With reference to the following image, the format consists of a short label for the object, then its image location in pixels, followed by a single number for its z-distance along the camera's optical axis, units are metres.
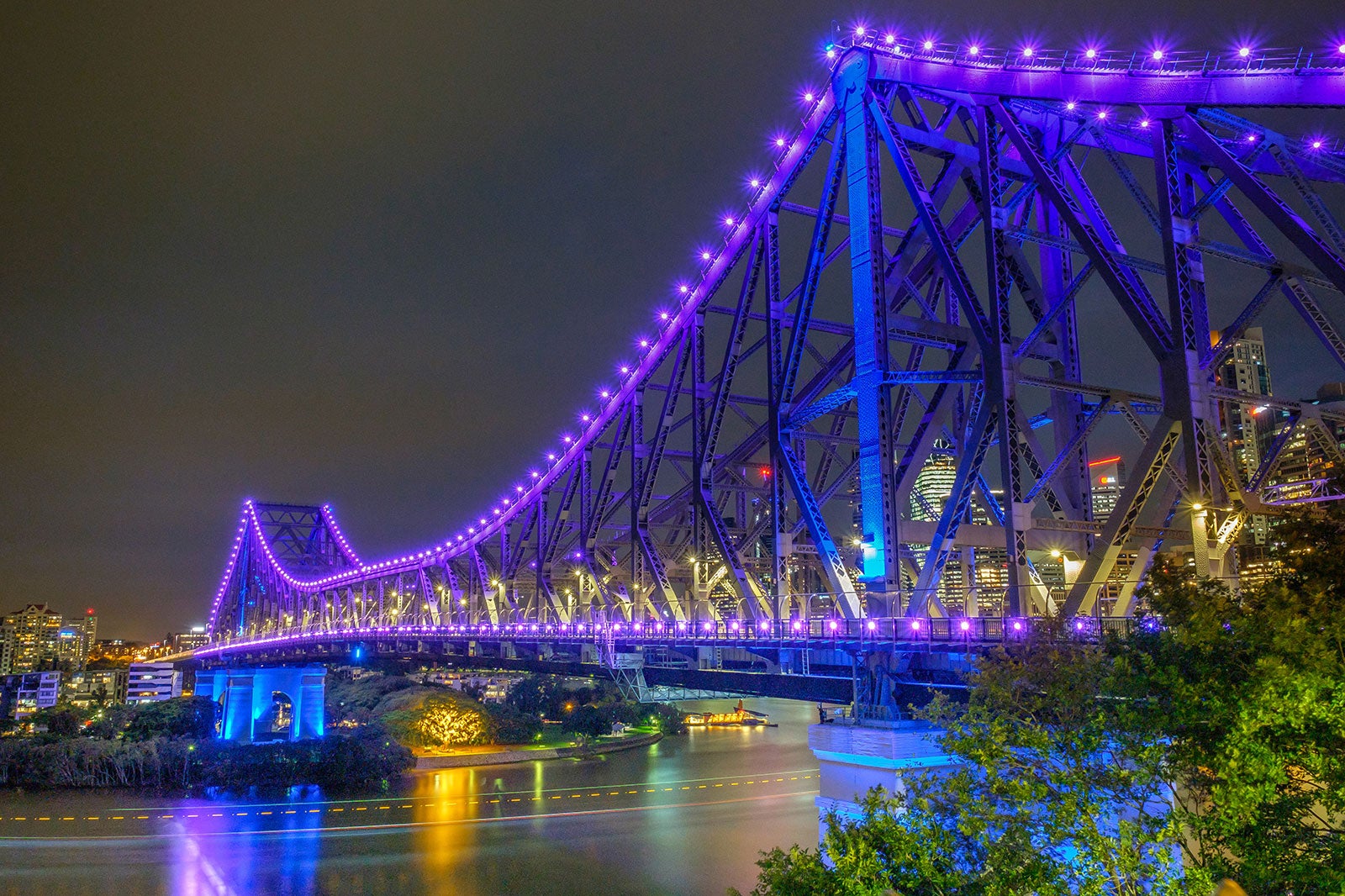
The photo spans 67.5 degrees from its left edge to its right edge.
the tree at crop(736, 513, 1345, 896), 14.53
